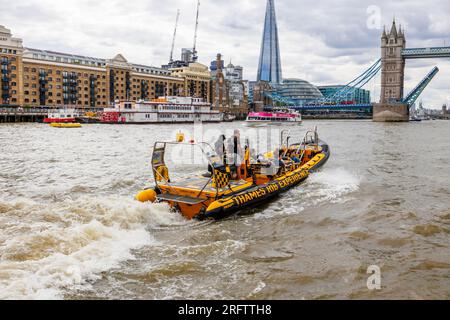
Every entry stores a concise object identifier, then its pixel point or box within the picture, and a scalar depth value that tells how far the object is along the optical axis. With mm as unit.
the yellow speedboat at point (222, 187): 10039
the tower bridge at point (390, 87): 100750
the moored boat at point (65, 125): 53506
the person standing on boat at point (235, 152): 12391
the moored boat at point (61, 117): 62375
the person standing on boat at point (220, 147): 12125
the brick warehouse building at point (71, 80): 70938
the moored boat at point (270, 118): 79500
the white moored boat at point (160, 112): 67000
